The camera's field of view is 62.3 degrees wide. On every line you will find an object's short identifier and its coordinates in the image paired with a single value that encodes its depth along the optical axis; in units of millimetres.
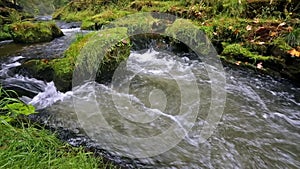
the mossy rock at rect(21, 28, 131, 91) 4215
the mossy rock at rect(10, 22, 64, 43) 7688
